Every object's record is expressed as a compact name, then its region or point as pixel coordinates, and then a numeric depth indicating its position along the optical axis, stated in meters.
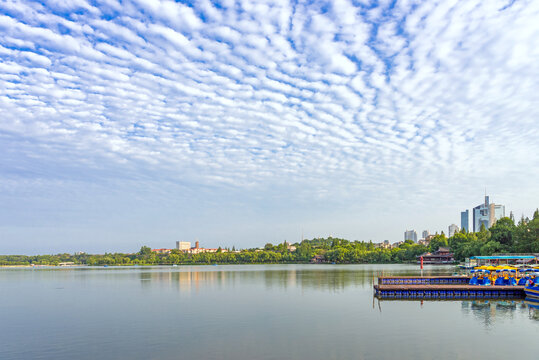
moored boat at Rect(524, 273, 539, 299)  42.81
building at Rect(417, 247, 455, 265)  170.86
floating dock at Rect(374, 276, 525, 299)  46.81
